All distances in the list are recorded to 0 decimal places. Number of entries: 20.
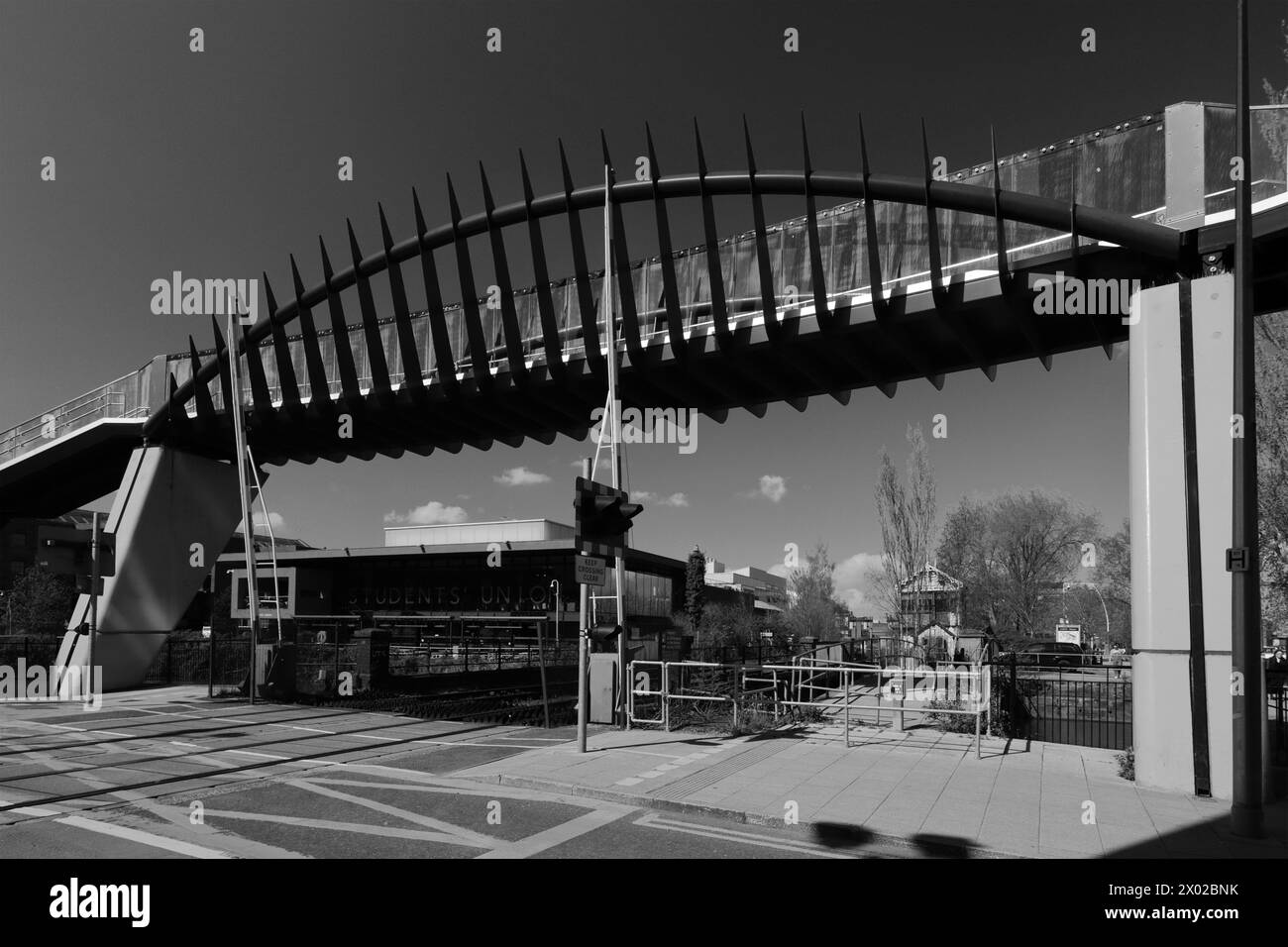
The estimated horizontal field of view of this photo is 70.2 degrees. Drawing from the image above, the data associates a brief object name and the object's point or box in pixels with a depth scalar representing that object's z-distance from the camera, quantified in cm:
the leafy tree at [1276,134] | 1224
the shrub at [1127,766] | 1154
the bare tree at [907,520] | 3700
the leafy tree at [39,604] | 3959
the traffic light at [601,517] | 1292
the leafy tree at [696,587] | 6794
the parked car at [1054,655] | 3425
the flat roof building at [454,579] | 5346
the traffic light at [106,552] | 1897
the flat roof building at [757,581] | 9600
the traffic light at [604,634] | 1362
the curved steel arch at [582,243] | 1304
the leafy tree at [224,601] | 6241
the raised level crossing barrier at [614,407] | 1488
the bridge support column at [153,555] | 2580
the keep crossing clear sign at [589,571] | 1290
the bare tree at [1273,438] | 2475
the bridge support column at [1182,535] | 1075
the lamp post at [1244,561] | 868
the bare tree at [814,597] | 6347
